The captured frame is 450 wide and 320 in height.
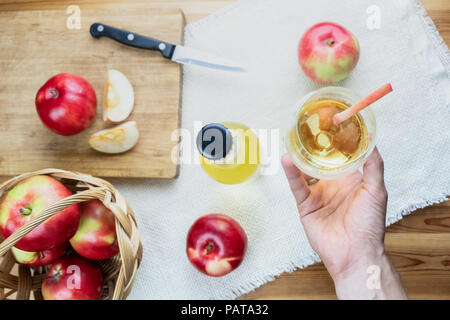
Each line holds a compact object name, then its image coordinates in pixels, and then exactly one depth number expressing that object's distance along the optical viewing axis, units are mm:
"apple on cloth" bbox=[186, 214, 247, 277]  792
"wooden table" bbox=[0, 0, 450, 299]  883
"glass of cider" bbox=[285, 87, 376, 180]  627
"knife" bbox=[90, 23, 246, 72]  876
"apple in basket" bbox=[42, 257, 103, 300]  754
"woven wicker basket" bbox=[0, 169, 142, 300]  630
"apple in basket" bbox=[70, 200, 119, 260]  750
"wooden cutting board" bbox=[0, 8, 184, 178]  875
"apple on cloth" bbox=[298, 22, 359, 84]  810
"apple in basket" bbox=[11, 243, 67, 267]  769
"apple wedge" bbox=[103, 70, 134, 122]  854
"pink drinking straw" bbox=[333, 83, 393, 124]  532
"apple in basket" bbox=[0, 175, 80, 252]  689
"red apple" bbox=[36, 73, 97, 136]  799
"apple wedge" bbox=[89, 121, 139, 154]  830
